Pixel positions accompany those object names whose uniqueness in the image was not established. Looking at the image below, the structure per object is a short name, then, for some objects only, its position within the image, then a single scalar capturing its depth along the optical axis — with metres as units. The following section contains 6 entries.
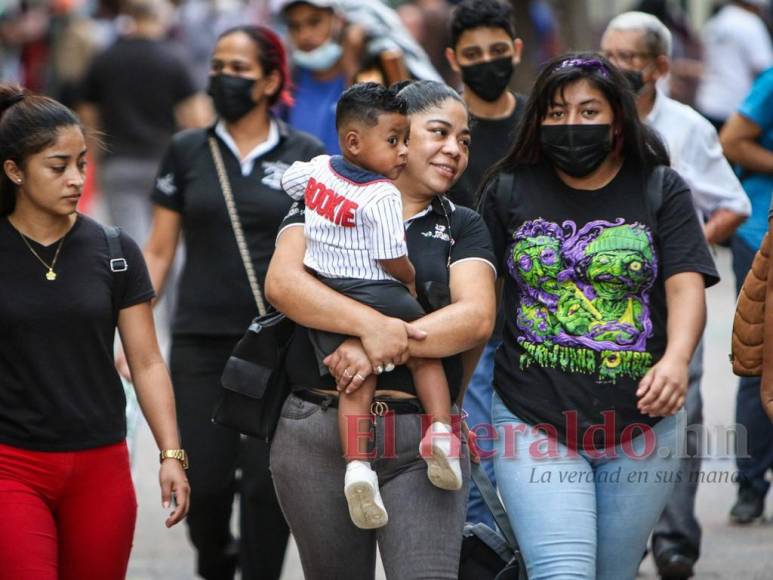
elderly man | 13.22
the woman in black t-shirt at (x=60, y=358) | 9.45
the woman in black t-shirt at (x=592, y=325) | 9.63
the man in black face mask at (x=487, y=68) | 12.98
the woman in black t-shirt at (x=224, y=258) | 12.52
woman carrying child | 9.10
